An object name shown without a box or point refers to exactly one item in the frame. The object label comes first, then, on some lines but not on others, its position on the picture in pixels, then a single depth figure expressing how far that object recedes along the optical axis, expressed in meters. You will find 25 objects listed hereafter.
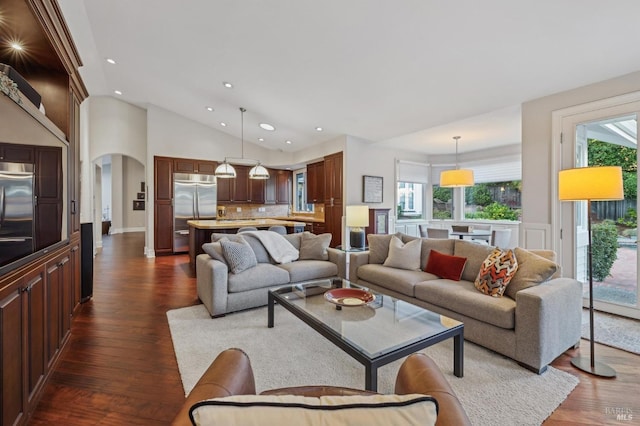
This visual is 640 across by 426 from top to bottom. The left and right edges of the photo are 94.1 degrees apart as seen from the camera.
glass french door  3.17
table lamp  4.65
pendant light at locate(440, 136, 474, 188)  5.37
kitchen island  5.15
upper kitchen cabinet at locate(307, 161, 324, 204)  7.09
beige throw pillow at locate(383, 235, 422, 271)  3.52
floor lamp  2.16
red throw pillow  3.09
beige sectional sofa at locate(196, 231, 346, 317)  3.18
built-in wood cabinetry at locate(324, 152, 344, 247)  6.15
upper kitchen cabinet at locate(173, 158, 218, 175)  7.13
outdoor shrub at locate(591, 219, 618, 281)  3.32
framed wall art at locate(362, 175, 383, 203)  6.24
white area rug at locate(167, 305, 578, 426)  1.80
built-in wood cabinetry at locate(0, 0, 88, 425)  1.50
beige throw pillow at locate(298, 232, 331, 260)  4.16
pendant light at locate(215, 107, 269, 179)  5.36
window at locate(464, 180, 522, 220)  6.53
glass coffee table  1.74
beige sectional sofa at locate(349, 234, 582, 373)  2.14
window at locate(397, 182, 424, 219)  7.39
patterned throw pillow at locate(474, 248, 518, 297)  2.55
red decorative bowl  2.44
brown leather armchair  0.83
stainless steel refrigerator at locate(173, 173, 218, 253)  7.08
